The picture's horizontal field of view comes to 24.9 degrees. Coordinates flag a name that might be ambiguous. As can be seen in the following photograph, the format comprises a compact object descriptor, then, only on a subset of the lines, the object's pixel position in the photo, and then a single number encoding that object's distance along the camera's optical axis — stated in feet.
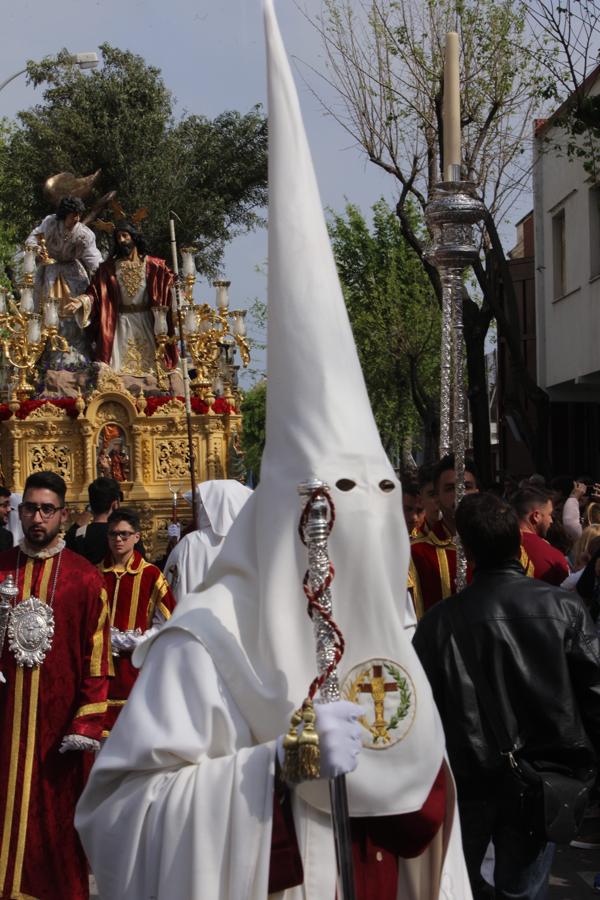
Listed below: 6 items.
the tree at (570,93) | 49.14
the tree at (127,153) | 119.55
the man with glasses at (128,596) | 27.40
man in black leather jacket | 13.96
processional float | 70.79
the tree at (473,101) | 62.69
